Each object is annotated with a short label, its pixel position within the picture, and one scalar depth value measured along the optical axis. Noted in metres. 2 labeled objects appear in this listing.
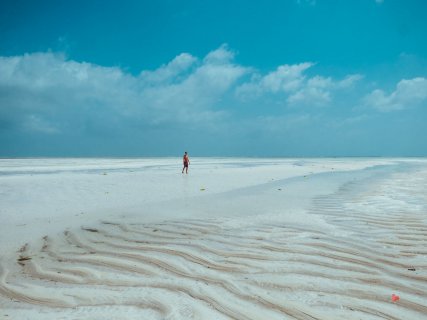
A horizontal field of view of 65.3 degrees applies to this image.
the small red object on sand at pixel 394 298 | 3.48
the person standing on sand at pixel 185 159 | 26.32
